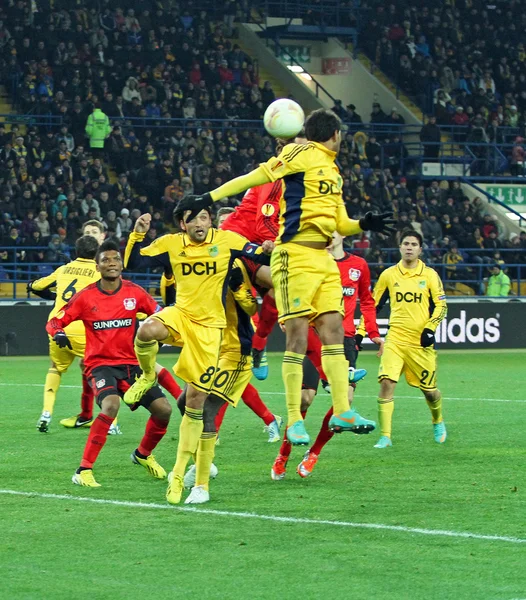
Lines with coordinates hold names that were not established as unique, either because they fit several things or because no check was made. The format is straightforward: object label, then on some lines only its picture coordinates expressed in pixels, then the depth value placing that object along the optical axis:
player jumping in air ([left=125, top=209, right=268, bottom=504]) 16.47
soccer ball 17.41
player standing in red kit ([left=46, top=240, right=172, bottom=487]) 17.94
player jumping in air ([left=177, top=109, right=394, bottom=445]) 16.39
